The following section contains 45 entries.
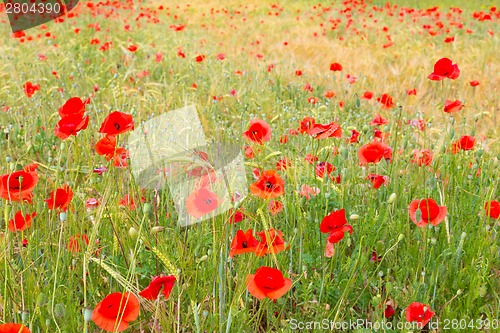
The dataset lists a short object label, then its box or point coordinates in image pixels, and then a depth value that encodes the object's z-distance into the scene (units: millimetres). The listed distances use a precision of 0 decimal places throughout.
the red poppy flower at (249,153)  3189
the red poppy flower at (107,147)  2738
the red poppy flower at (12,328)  2236
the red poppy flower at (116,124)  2588
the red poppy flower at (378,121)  3174
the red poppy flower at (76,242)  2704
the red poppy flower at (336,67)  4565
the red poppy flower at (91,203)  2764
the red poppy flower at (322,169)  2872
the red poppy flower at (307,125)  2956
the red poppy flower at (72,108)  2663
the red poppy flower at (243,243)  2464
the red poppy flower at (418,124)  3919
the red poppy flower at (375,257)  2767
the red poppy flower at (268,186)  2632
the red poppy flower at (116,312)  2303
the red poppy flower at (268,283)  2358
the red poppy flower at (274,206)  2807
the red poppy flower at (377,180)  2843
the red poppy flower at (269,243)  2497
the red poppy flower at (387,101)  3516
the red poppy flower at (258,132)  2858
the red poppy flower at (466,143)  3013
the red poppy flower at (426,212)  2594
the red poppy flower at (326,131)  2684
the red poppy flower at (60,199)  2603
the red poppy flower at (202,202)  2506
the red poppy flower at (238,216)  2677
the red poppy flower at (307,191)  2880
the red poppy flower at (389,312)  2606
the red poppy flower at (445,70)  3004
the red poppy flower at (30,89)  3901
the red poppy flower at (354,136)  3059
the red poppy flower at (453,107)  3036
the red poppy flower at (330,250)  2616
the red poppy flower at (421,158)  3041
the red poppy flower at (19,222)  2624
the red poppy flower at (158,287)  2370
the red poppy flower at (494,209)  2753
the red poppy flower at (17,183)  2527
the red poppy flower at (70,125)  2579
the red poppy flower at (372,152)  2751
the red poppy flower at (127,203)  2793
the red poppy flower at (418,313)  2431
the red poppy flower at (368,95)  4152
